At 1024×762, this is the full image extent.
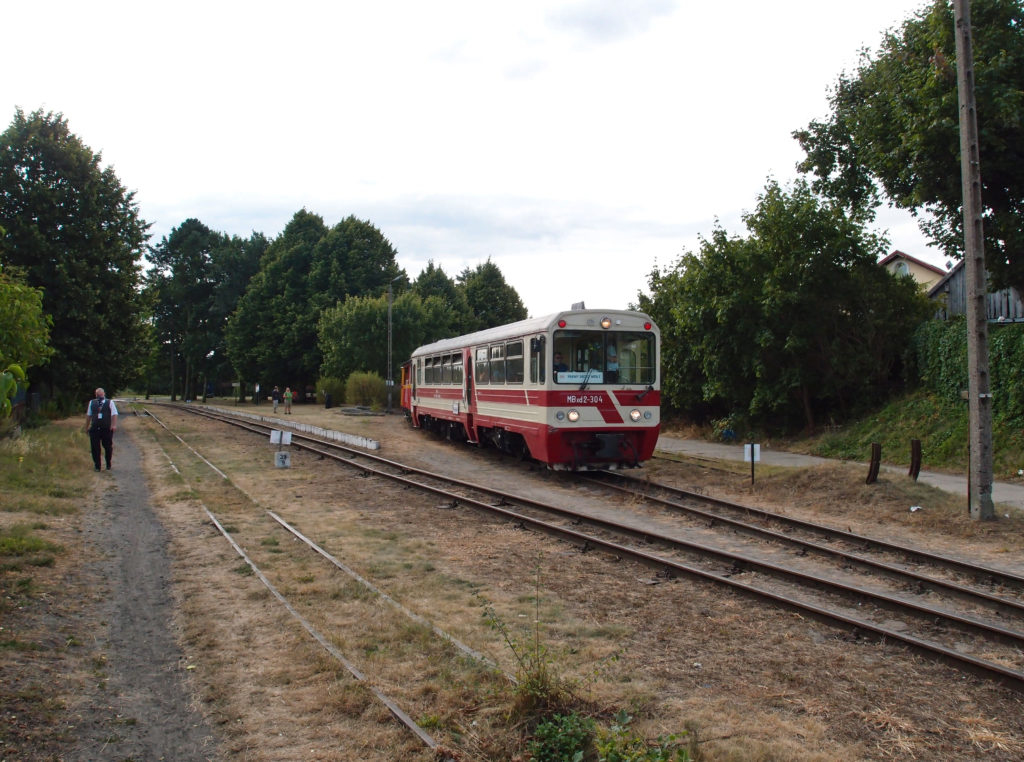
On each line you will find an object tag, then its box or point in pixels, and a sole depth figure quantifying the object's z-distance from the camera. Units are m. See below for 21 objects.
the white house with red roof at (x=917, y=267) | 44.53
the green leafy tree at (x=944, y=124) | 16.19
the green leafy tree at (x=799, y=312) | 21.33
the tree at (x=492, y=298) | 71.12
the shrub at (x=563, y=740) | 3.99
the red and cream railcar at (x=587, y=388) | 15.27
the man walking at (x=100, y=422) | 16.45
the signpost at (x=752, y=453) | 14.42
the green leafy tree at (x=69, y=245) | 27.25
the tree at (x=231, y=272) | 70.69
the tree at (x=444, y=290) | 67.62
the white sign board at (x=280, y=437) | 18.83
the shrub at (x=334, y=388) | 49.66
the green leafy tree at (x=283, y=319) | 57.88
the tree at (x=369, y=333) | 48.38
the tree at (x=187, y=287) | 72.56
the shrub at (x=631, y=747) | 3.86
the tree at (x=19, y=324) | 7.92
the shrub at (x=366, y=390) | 44.03
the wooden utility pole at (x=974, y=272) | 11.39
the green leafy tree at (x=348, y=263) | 57.75
